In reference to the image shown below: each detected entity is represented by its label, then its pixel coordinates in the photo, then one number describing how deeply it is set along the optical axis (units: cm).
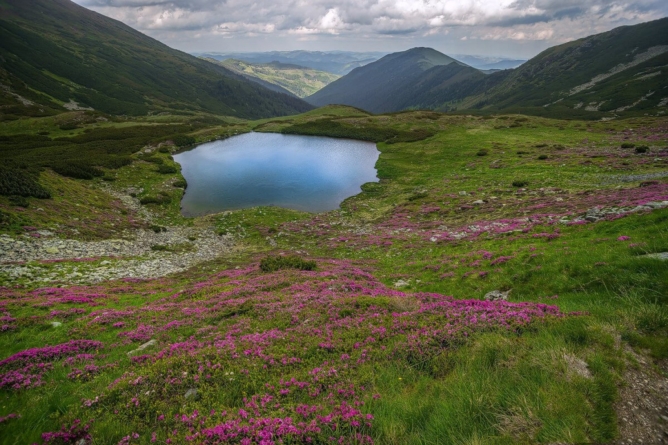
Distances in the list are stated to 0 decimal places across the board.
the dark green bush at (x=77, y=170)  4322
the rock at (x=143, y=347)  1034
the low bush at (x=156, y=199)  4291
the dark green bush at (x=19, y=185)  2685
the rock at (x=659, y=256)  1020
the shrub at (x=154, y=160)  6174
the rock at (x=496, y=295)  1321
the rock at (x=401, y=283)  1792
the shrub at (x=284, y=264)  2164
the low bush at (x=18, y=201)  2597
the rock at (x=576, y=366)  598
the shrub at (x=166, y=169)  5701
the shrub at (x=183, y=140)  8400
